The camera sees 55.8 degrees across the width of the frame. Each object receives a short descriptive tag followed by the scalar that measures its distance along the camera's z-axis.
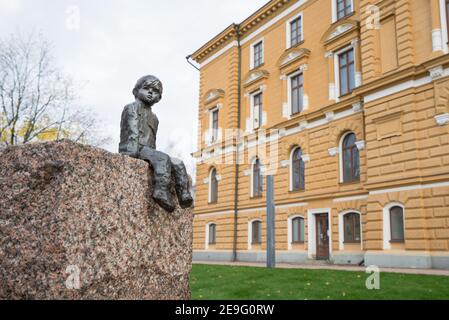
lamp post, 13.09
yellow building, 13.28
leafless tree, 19.83
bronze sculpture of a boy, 3.56
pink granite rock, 2.81
